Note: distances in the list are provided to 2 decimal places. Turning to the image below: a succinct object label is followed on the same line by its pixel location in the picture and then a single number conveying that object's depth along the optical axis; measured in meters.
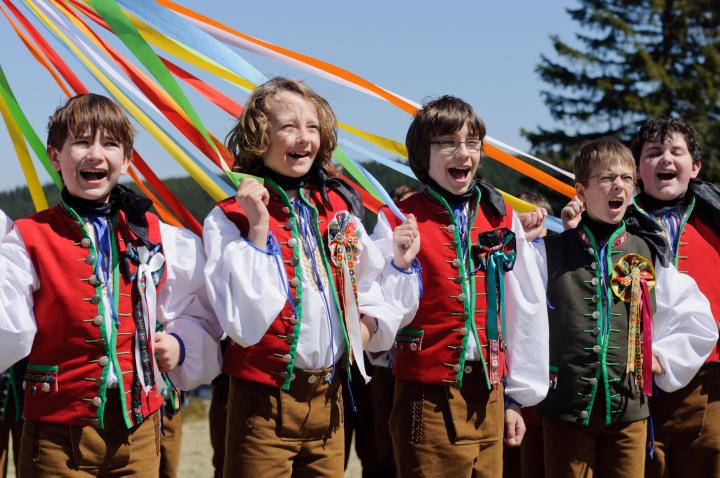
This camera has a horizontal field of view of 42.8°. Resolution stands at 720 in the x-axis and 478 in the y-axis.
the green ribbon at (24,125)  3.66
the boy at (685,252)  4.27
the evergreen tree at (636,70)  21.19
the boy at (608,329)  3.69
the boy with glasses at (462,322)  3.37
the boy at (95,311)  2.80
